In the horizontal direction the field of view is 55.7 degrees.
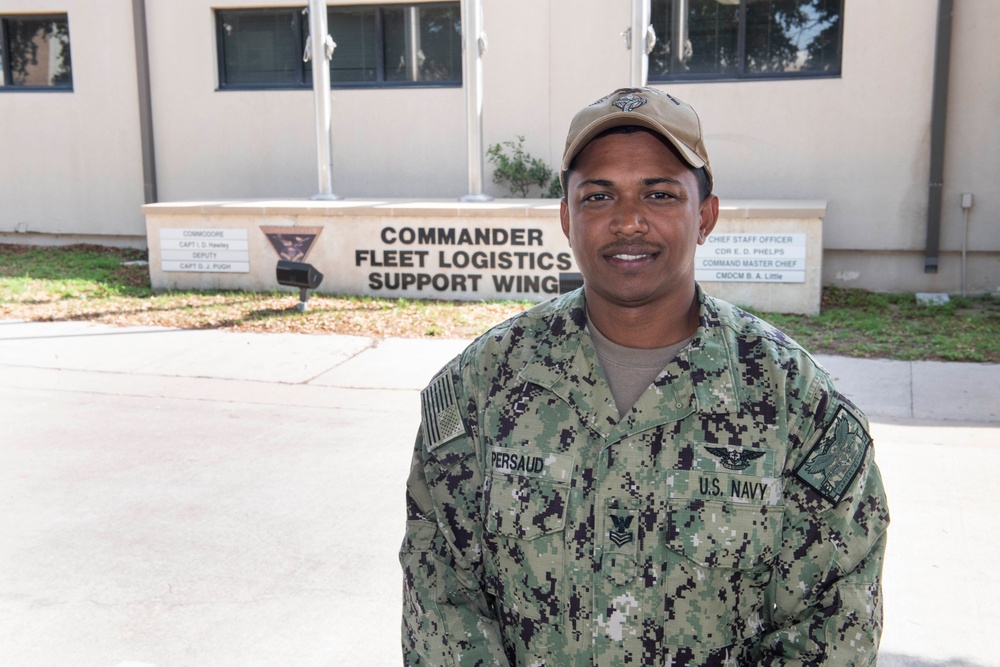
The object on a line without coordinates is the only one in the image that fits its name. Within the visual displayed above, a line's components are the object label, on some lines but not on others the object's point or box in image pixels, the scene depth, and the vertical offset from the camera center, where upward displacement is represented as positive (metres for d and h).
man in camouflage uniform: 1.73 -0.57
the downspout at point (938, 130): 10.57 +0.43
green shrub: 12.16 +0.03
